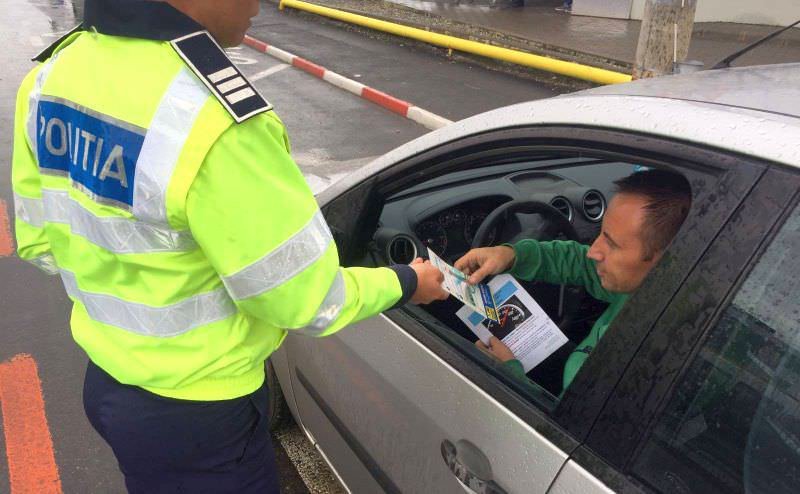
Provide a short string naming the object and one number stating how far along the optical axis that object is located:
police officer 1.09
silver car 1.00
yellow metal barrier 7.42
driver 1.36
